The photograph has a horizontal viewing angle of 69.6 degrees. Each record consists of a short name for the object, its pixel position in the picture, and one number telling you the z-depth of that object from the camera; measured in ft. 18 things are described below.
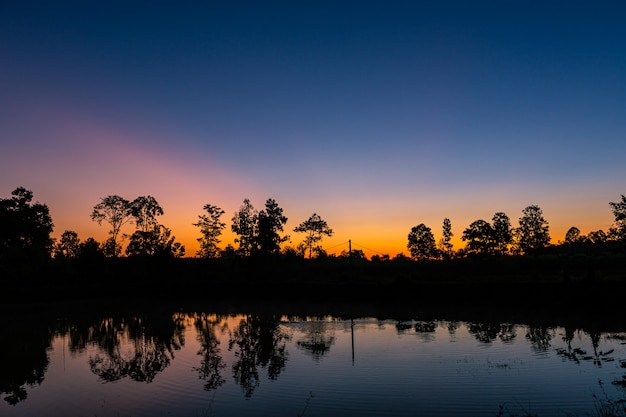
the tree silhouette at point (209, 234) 272.31
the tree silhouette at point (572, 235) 474.16
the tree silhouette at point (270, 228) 276.21
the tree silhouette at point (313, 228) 334.44
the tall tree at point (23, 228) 204.03
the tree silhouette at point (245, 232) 273.54
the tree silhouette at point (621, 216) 192.95
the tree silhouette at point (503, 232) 313.57
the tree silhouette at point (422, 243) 362.33
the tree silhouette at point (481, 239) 300.20
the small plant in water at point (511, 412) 38.79
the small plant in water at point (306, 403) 41.41
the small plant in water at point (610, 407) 36.42
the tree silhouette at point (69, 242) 395.16
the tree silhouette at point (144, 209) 258.78
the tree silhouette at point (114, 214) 252.42
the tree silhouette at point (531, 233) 313.53
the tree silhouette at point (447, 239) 356.18
